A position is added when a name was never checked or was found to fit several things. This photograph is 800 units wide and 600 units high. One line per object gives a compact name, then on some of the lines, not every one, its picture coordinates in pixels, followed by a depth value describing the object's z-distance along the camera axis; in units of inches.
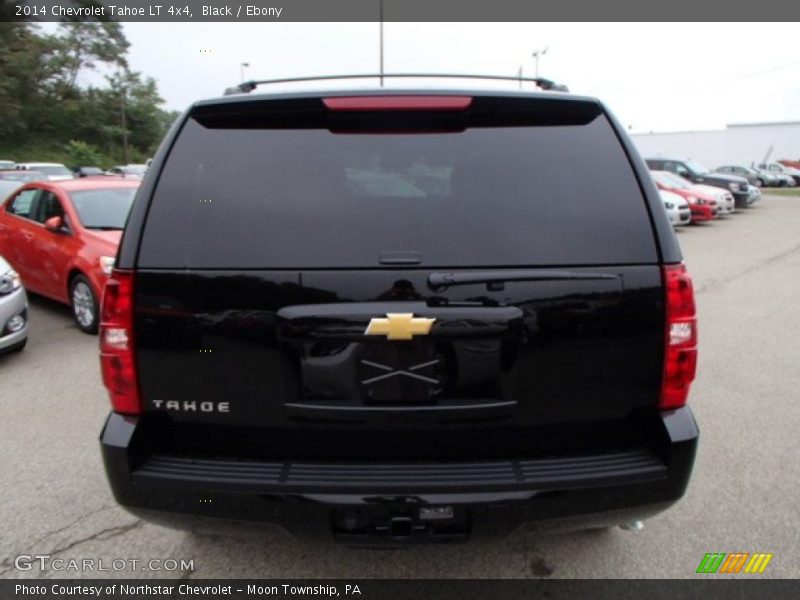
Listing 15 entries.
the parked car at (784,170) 1702.6
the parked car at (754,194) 831.7
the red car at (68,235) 233.9
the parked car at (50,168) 938.7
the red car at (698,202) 645.3
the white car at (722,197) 690.1
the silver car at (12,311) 200.7
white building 1973.4
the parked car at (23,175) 570.7
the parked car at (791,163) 1907.6
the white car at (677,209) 603.5
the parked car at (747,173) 1315.0
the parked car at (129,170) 1107.4
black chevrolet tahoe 72.7
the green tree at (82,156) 1934.1
